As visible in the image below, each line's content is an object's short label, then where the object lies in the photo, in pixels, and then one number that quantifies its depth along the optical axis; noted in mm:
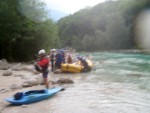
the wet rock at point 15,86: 7454
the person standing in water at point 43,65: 6575
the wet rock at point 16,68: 11774
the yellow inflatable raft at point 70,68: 11129
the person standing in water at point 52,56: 11406
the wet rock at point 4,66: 12114
